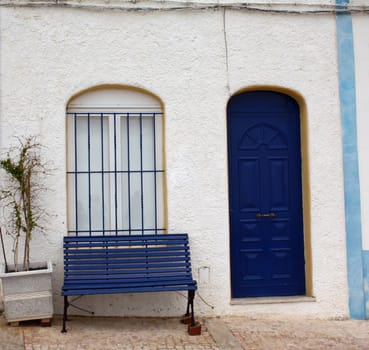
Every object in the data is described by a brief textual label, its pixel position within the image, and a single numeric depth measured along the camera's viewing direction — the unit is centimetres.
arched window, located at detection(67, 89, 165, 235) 680
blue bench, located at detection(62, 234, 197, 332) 605
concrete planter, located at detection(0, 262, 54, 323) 591
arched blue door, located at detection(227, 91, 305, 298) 703
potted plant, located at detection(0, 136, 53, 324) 592
